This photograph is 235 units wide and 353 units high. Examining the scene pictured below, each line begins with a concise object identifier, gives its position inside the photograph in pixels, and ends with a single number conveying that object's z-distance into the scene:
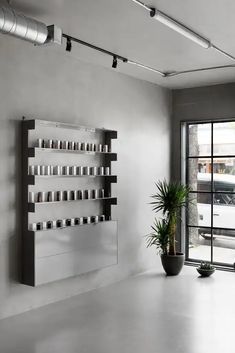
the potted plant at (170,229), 7.09
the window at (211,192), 7.87
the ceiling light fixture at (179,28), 4.20
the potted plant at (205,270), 7.01
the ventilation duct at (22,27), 3.70
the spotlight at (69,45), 4.95
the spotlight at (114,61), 5.75
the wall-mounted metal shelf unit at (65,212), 5.16
